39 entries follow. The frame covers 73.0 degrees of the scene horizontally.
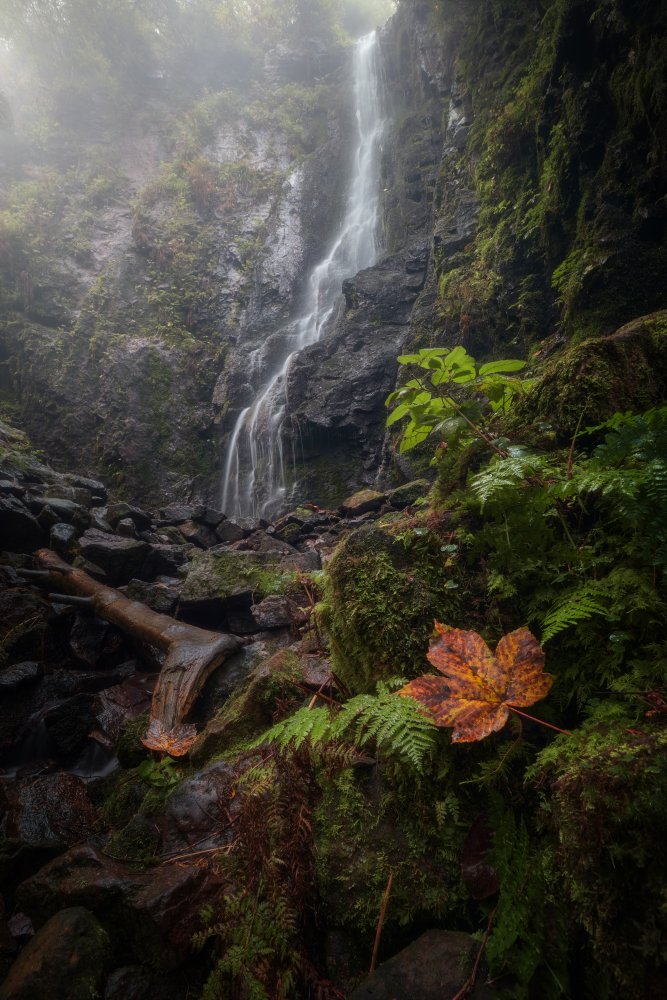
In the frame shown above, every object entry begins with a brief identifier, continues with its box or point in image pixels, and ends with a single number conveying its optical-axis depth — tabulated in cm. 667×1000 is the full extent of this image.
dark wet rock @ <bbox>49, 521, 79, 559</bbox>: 715
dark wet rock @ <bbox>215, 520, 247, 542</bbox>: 931
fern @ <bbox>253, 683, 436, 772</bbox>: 147
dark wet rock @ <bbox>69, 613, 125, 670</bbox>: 532
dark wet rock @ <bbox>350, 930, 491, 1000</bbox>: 120
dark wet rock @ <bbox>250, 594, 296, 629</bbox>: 470
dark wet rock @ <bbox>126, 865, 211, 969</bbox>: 177
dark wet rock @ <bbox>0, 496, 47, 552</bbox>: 702
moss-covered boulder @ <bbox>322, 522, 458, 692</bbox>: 195
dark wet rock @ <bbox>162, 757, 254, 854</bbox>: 227
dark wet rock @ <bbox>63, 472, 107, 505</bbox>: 1065
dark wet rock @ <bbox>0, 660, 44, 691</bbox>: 460
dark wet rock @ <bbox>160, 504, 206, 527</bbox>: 1003
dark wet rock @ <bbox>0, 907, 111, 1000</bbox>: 171
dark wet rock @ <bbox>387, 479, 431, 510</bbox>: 705
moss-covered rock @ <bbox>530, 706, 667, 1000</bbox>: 95
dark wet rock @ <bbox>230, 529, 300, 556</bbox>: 782
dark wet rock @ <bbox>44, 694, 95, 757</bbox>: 416
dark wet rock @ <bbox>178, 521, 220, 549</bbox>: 926
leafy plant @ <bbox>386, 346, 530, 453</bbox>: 255
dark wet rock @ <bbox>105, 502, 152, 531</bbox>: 897
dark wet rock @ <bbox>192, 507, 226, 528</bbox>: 993
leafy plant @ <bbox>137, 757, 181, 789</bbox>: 299
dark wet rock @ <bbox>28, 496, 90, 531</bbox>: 763
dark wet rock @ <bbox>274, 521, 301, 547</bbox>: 846
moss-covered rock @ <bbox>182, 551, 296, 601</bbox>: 551
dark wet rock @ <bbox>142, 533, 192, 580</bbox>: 723
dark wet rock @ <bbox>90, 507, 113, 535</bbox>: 815
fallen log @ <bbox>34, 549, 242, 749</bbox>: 375
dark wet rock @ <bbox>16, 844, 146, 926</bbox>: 200
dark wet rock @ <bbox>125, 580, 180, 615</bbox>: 567
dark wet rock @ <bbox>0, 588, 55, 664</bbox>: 507
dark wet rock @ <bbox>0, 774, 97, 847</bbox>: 284
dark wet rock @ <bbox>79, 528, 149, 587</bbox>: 678
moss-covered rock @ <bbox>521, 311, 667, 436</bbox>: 252
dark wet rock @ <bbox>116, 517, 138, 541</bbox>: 843
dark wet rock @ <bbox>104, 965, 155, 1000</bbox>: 171
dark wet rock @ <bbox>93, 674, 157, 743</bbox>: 427
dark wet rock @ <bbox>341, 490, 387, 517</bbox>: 820
